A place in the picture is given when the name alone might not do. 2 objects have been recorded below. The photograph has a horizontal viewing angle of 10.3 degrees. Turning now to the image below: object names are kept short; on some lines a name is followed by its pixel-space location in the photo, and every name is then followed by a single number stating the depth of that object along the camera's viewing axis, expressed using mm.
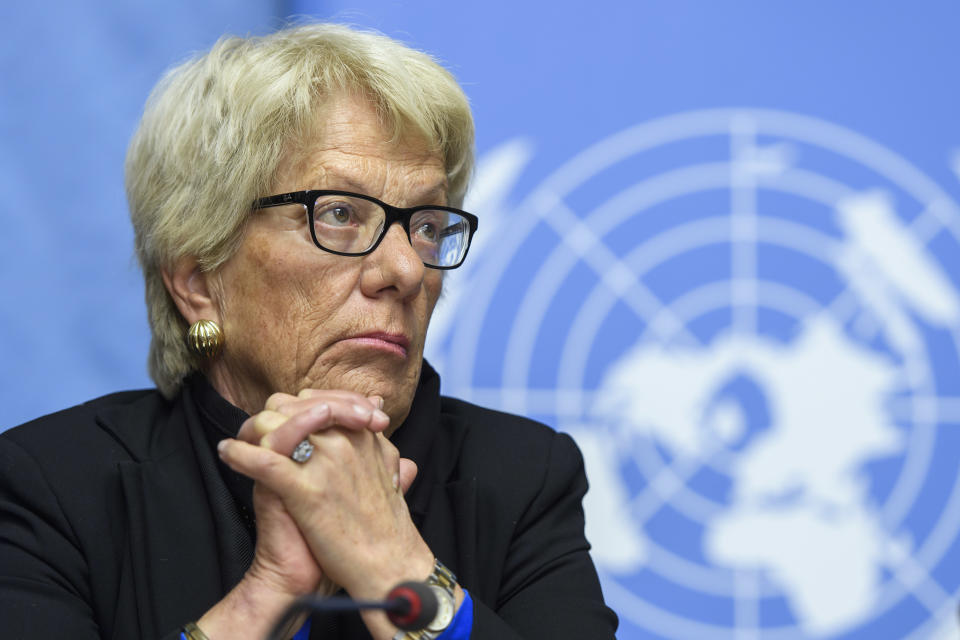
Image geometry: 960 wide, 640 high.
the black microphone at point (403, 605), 3341
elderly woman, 3507
